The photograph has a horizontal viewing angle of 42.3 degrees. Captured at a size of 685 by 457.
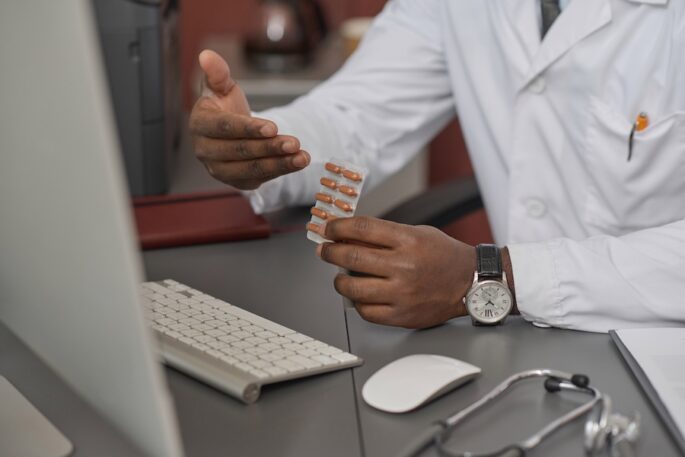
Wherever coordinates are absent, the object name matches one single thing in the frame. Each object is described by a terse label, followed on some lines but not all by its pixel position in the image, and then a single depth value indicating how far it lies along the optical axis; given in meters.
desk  0.75
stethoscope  0.71
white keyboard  0.83
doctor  0.99
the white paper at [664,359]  0.80
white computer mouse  0.80
